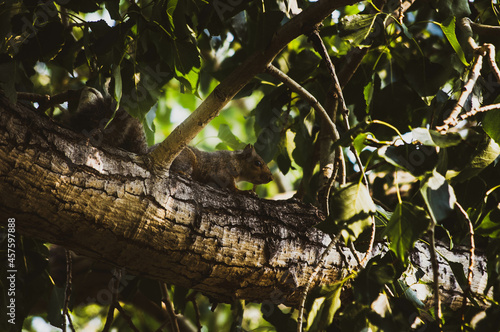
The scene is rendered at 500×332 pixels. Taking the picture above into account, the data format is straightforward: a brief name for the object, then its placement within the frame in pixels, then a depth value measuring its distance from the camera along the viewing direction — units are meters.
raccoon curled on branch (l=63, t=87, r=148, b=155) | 2.38
